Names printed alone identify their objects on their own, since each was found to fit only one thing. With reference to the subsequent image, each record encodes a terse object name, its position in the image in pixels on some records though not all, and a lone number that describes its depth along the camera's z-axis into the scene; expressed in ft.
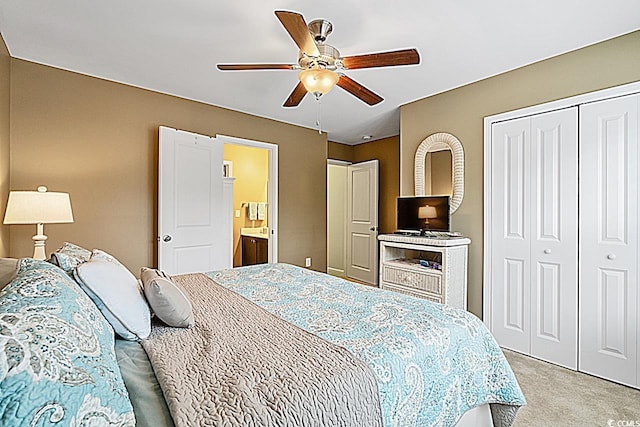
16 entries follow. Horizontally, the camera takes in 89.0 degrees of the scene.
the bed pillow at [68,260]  4.23
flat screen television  10.90
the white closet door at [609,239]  7.66
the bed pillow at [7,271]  3.70
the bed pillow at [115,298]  3.84
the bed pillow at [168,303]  4.34
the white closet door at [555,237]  8.55
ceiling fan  6.49
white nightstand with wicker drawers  10.05
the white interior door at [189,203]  11.28
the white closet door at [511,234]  9.50
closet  7.75
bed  2.13
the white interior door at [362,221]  18.83
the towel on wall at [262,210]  19.79
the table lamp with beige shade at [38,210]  7.48
